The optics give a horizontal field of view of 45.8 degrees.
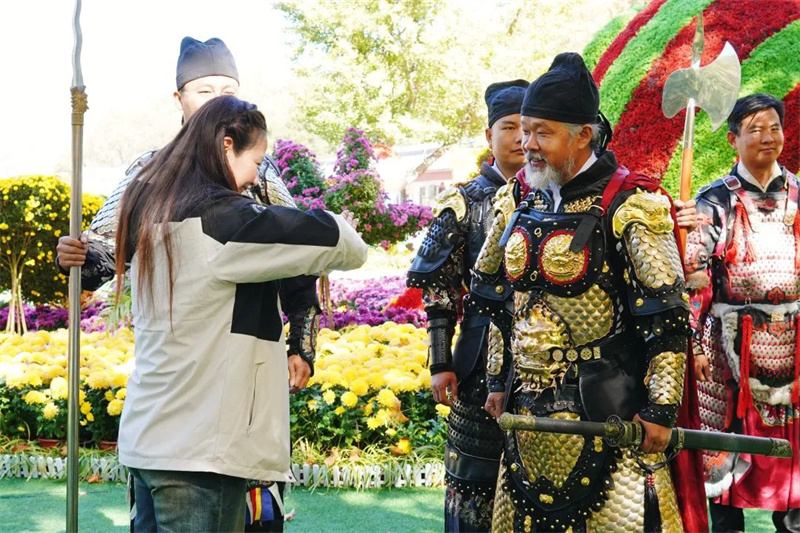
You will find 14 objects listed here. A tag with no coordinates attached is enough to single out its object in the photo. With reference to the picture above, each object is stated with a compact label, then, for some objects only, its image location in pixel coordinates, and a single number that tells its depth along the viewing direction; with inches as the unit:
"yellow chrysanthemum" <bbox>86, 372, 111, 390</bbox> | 251.0
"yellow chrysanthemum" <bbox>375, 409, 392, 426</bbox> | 238.7
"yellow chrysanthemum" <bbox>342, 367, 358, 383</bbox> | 254.2
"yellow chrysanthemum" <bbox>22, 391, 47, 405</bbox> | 254.8
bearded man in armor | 117.7
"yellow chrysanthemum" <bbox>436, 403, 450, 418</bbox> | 243.1
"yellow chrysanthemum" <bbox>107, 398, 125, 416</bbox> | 242.1
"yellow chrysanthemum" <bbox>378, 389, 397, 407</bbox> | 241.4
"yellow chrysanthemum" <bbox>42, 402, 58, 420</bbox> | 251.1
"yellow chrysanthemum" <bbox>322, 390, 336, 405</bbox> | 242.8
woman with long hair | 105.0
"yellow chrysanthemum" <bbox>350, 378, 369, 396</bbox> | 245.0
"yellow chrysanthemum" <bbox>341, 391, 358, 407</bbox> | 240.8
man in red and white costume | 189.5
